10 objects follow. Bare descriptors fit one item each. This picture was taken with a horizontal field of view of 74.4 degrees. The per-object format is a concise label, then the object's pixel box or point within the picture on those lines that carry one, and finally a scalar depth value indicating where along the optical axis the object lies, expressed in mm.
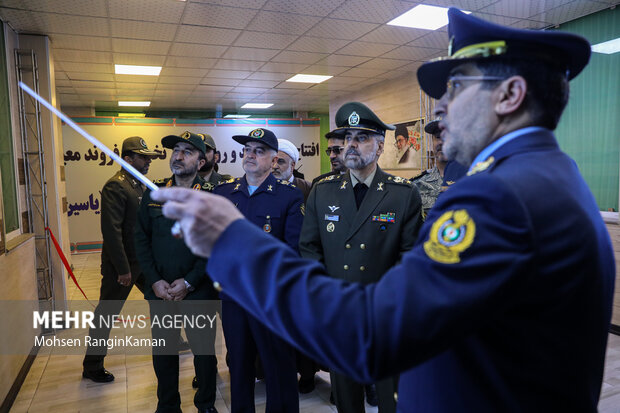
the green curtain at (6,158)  3266
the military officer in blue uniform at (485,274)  519
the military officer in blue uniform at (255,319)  2229
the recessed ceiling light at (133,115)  10374
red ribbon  3789
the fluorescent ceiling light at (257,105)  9867
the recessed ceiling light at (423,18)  4119
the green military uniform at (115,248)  2990
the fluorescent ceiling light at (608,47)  3822
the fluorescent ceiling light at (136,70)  6066
